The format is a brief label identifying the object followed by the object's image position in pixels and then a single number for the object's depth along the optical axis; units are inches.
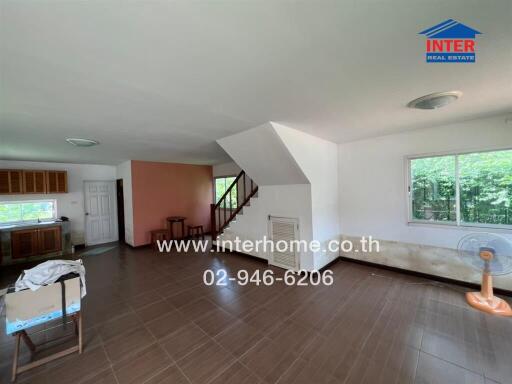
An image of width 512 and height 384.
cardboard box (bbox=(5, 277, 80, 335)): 69.1
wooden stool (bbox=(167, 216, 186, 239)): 239.3
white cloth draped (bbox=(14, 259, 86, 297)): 73.5
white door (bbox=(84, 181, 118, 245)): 241.0
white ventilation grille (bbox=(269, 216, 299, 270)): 149.1
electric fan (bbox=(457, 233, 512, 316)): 99.4
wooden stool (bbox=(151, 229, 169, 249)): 224.1
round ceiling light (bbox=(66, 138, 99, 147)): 134.7
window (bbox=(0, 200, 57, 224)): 195.1
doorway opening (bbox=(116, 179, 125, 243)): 260.0
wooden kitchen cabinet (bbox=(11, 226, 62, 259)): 180.9
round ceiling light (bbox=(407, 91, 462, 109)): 81.6
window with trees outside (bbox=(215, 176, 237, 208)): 279.6
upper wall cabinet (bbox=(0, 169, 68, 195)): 185.6
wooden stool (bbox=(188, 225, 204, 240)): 261.3
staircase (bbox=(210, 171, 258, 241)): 189.5
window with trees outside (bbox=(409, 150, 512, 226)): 113.0
